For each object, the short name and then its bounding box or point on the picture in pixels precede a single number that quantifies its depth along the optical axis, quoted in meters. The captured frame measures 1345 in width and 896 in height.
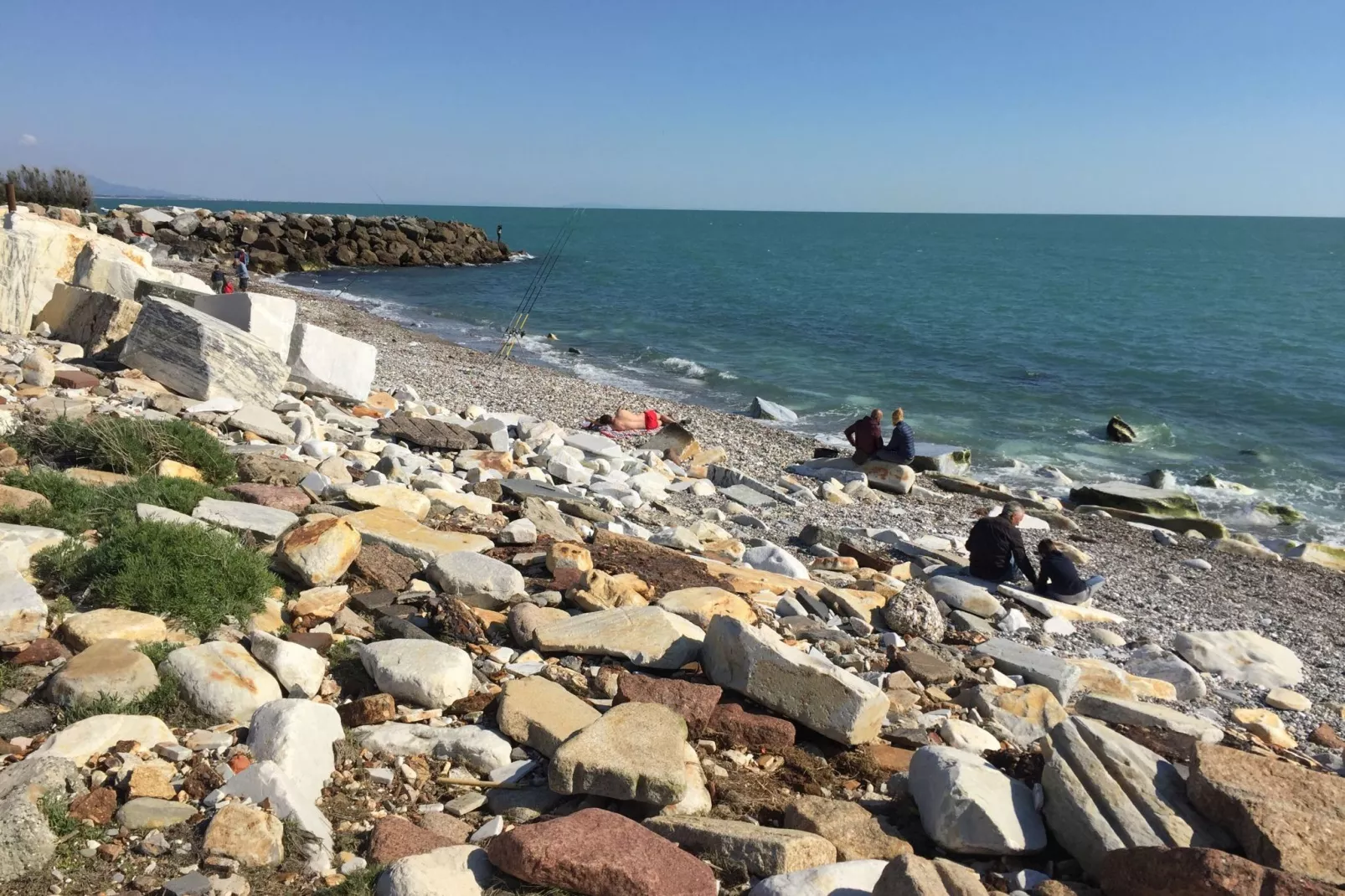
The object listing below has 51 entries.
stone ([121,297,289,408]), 9.12
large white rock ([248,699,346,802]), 3.64
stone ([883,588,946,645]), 6.47
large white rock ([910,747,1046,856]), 3.60
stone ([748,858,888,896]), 3.10
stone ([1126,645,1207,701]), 6.66
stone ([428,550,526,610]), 5.56
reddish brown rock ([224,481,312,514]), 6.37
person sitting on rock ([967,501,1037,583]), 8.61
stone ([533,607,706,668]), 4.94
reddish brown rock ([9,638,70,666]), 4.14
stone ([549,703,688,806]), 3.62
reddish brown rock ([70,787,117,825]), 3.23
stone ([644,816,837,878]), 3.30
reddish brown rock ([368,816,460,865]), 3.29
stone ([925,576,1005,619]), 7.61
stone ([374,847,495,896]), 3.04
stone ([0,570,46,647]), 4.21
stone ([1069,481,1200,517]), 13.28
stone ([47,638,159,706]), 3.87
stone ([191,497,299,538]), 5.68
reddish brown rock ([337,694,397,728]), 4.21
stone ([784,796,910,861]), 3.53
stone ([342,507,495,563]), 5.93
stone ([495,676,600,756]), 4.12
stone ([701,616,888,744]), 4.29
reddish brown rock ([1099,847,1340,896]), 2.90
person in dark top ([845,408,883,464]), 13.53
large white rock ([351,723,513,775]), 4.02
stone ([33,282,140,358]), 10.26
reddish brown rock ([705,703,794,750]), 4.32
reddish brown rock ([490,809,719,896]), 3.05
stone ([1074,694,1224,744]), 5.08
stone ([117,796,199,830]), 3.25
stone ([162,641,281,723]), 4.01
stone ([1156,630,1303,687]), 7.22
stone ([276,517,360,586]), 5.39
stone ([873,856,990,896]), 2.87
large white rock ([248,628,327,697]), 4.33
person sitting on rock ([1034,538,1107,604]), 8.43
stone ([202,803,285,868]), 3.15
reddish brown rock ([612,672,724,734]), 4.34
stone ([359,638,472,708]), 4.40
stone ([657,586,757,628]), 5.64
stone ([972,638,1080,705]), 5.87
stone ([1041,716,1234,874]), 3.52
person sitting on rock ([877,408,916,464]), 13.38
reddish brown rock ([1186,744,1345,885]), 3.28
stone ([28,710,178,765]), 3.49
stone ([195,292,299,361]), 10.41
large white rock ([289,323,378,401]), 10.84
